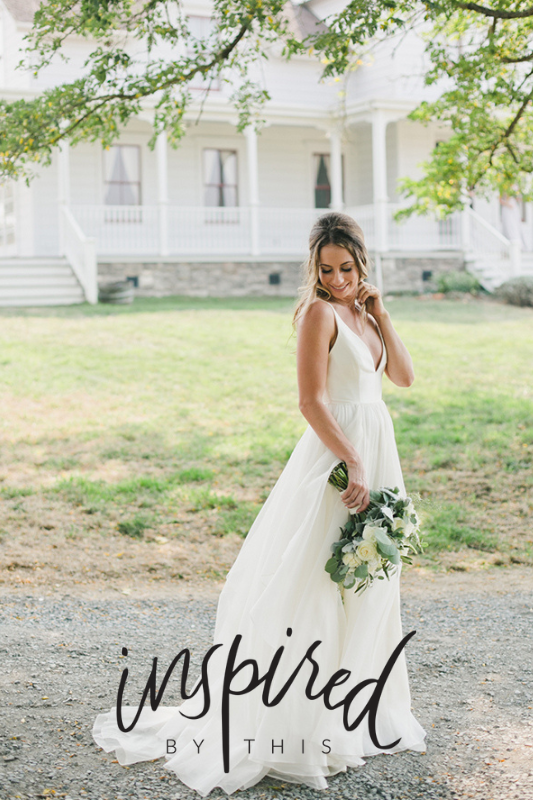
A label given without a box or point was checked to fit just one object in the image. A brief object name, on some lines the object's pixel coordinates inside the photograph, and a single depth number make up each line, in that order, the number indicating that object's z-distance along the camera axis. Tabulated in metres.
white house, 19.02
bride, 3.10
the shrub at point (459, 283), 19.12
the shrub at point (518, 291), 17.53
